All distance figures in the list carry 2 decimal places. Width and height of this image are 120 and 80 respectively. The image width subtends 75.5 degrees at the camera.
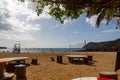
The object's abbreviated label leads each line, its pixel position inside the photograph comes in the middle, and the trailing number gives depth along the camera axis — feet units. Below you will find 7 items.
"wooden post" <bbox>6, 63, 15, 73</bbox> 16.10
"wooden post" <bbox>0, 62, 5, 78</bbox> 12.35
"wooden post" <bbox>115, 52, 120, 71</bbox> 7.55
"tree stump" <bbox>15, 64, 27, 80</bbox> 13.20
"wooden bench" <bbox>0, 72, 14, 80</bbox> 12.07
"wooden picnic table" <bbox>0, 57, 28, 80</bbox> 12.35
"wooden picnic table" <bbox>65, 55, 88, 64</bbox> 23.10
